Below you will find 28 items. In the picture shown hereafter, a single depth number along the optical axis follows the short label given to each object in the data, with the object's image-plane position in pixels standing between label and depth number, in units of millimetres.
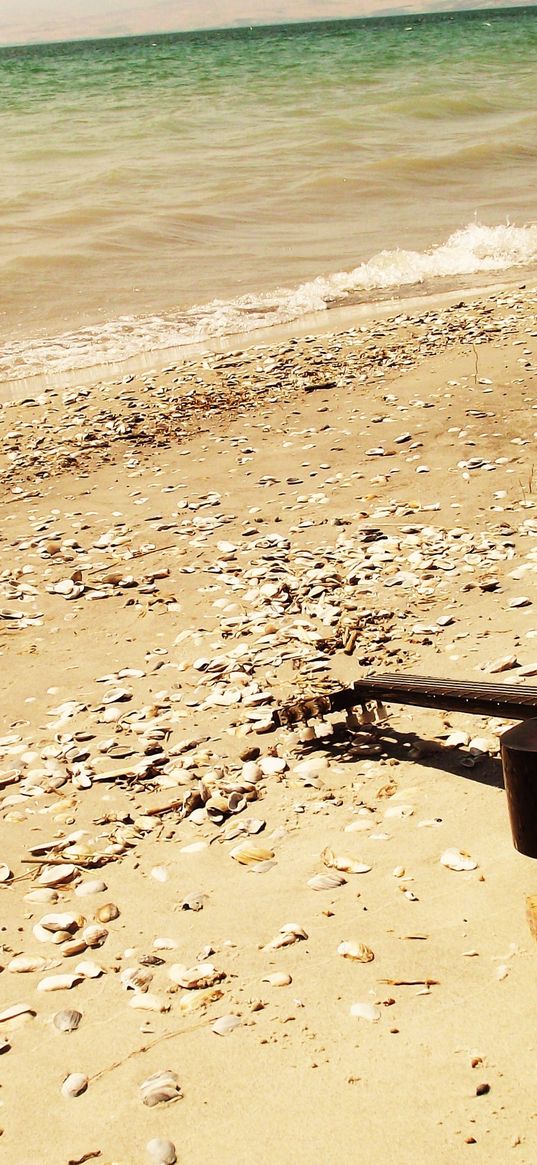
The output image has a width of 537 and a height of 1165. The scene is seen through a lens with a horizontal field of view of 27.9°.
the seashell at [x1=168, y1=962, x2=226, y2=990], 2926
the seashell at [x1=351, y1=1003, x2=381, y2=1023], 2623
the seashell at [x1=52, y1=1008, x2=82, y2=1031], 2855
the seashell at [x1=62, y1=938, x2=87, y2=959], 3215
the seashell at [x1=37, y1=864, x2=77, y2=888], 3641
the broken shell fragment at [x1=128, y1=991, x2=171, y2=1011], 2871
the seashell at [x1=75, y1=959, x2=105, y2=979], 3088
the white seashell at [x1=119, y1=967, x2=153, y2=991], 2982
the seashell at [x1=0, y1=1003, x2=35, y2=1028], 2914
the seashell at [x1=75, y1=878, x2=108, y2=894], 3553
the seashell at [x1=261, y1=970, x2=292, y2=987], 2844
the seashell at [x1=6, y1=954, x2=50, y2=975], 3162
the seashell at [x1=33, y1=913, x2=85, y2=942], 3307
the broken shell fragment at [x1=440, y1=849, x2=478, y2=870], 3211
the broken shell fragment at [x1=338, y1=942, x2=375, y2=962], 2865
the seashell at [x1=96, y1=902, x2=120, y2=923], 3375
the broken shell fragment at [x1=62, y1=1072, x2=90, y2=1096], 2594
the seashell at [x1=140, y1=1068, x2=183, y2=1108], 2496
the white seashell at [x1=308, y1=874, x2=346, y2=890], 3281
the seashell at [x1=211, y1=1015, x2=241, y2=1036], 2699
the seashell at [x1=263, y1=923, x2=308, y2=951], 3016
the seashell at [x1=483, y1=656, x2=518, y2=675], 4430
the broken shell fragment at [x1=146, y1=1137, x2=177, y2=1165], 2324
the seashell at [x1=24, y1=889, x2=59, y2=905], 3559
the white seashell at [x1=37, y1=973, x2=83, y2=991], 3043
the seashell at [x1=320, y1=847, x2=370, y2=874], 3336
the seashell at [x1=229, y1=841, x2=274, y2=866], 3570
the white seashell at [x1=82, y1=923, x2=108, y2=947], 3256
